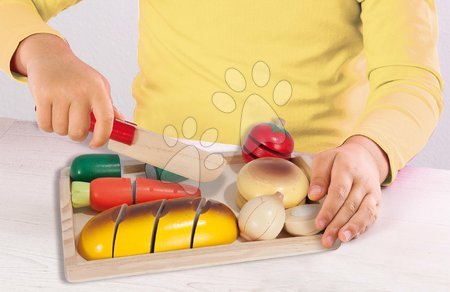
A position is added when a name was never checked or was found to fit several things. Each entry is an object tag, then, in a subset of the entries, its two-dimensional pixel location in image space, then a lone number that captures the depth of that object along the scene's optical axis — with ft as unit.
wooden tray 3.02
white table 3.01
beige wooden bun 3.31
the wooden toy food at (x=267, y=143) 3.58
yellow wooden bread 3.08
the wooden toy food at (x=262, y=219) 3.17
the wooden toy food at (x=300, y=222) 3.22
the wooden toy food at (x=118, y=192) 3.30
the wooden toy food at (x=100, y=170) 3.47
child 3.41
